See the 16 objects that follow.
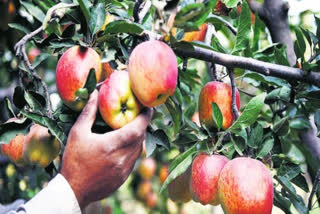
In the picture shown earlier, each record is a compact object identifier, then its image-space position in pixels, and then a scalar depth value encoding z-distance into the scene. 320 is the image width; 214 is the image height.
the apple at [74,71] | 0.89
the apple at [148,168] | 2.09
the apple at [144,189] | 2.14
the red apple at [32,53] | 1.75
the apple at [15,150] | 1.16
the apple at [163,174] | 1.63
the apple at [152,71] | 0.83
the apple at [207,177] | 1.04
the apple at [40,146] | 1.05
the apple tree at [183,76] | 0.91
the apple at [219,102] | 1.09
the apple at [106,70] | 0.99
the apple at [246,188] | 0.95
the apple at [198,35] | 1.20
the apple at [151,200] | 2.14
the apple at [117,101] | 0.85
